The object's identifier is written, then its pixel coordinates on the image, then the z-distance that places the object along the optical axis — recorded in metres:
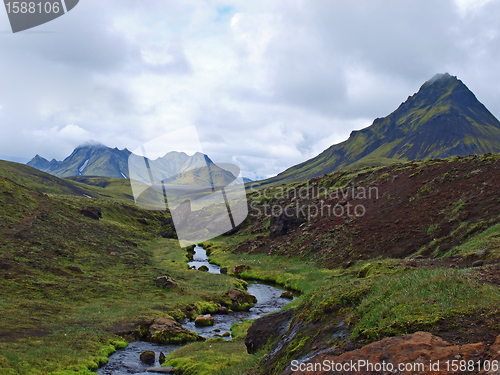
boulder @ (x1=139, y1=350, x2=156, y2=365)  23.31
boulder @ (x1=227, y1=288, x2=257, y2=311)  38.91
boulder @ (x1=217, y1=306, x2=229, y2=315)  37.82
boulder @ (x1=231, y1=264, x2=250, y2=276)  58.95
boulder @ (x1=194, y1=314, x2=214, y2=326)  33.24
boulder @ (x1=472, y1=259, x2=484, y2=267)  19.64
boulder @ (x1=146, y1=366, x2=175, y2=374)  20.98
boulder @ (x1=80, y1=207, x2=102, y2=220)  97.82
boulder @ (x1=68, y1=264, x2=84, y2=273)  45.62
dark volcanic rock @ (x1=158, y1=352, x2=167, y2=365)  23.52
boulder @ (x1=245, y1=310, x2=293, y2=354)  17.81
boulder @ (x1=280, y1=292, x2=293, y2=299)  41.70
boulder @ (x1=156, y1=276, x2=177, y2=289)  44.89
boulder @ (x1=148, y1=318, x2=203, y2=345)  27.73
